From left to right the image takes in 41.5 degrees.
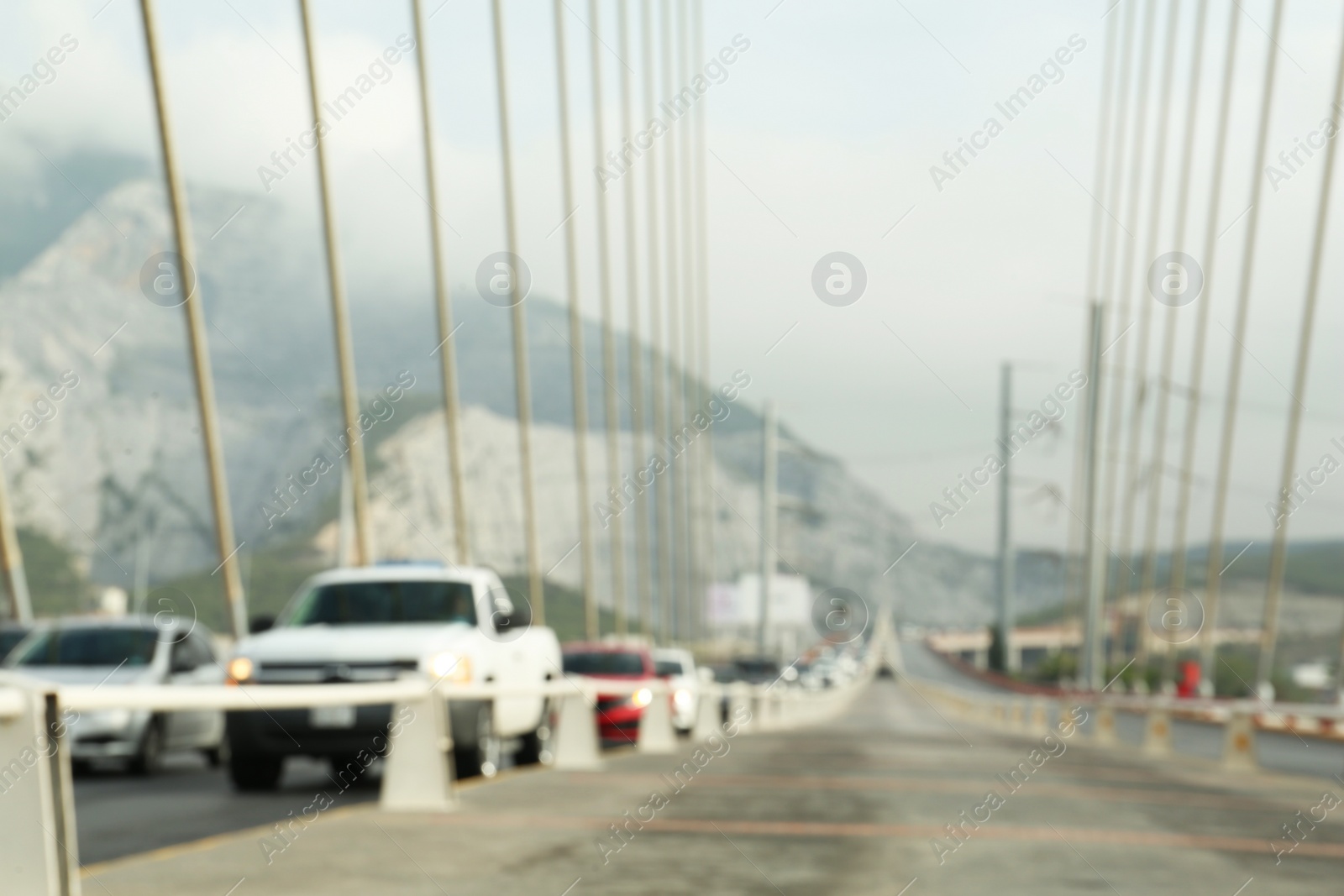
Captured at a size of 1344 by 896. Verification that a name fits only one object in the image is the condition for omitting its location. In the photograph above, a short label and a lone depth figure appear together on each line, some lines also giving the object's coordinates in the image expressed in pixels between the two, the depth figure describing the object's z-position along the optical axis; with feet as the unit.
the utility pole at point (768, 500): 274.36
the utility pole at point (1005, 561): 269.97
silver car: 49.47
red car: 78.43
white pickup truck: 41.70
